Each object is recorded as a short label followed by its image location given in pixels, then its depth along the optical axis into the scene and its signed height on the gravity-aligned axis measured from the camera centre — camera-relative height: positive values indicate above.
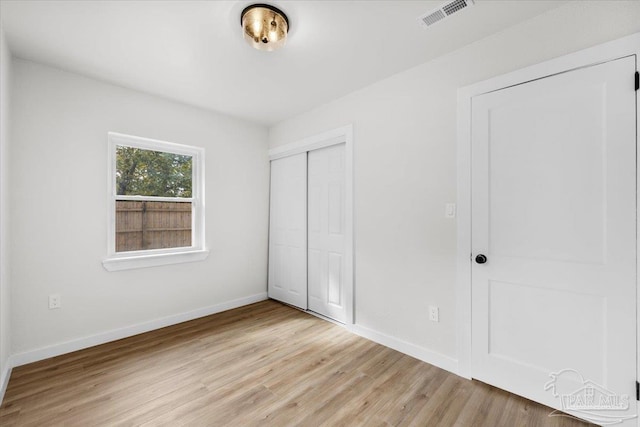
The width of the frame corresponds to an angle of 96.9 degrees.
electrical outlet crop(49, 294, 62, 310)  2.48 -0.77
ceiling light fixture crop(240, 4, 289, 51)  1.78 +1.23
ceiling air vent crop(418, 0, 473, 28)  1.74 +1.29
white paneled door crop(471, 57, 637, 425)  1.59 -0.15
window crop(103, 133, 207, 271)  2.89 +0.12
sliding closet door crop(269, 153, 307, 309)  3.65 -0.24
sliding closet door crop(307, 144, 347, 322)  3.22 -0.21
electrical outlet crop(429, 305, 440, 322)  2.32 -0.82
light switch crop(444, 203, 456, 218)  2.23 +0.02
